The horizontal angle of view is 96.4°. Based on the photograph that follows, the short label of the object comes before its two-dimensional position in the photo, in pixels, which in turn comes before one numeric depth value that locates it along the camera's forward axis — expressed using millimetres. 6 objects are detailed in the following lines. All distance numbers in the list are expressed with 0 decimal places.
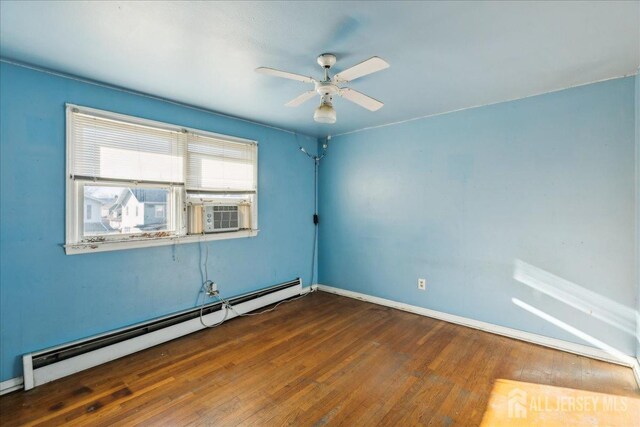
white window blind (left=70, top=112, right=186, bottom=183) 2340
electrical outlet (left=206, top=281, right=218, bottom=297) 3158
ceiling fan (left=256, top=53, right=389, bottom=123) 1749
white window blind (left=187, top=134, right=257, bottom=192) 3057
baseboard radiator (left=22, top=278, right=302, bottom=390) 2102
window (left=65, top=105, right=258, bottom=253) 2338
